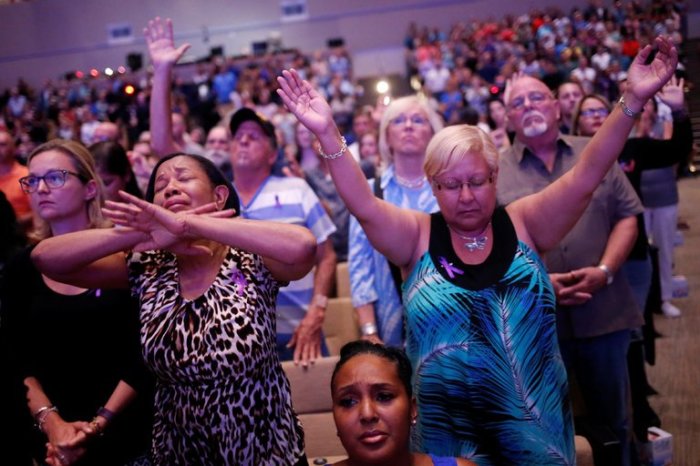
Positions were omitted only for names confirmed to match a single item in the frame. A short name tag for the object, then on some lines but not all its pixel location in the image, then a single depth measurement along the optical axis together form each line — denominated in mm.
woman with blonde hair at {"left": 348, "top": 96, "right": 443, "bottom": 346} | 2555
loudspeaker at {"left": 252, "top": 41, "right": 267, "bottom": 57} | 18938
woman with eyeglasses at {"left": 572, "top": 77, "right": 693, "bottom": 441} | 3104
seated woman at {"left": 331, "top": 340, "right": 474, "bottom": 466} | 1621
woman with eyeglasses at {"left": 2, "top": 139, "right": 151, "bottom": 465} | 1942
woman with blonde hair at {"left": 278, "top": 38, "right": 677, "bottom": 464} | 1785
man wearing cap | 2758
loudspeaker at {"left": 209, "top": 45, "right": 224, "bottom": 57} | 18864
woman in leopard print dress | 1649
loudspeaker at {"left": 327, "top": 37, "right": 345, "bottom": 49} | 18719
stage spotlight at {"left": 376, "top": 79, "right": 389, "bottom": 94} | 14359
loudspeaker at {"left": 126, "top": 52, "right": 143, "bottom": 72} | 17594
